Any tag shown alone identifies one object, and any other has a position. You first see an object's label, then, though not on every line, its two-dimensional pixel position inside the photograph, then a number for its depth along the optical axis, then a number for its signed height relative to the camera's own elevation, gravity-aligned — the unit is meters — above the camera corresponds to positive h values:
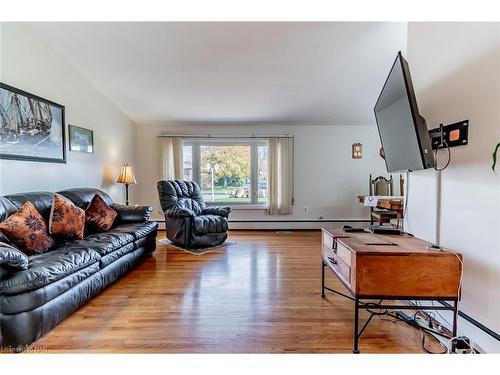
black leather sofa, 1.62 -0.70
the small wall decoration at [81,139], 3.49 +0.56
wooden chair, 4.68 -0.11
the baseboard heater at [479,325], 1.42 -0.82
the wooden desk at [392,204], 3.87 -0.36
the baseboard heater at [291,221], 5.26 -0.80
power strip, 1.53 -1.00
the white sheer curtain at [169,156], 5.14 +0.47
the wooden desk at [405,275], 1.48 -0.53
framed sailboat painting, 2.53 +0.56
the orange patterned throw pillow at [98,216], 2.97 -0.41
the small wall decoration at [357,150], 5.20 +0.60
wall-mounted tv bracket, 1.63 +0.30
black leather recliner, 3.84 -0.56
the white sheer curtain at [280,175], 5.14 +0.10
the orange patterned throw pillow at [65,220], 2.43 -0.38
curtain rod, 5.14 +0.86
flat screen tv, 1.60 +0.37
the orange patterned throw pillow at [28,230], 2.03 -0.39
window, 5.30 +0.21
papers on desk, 3.93 -0.30
